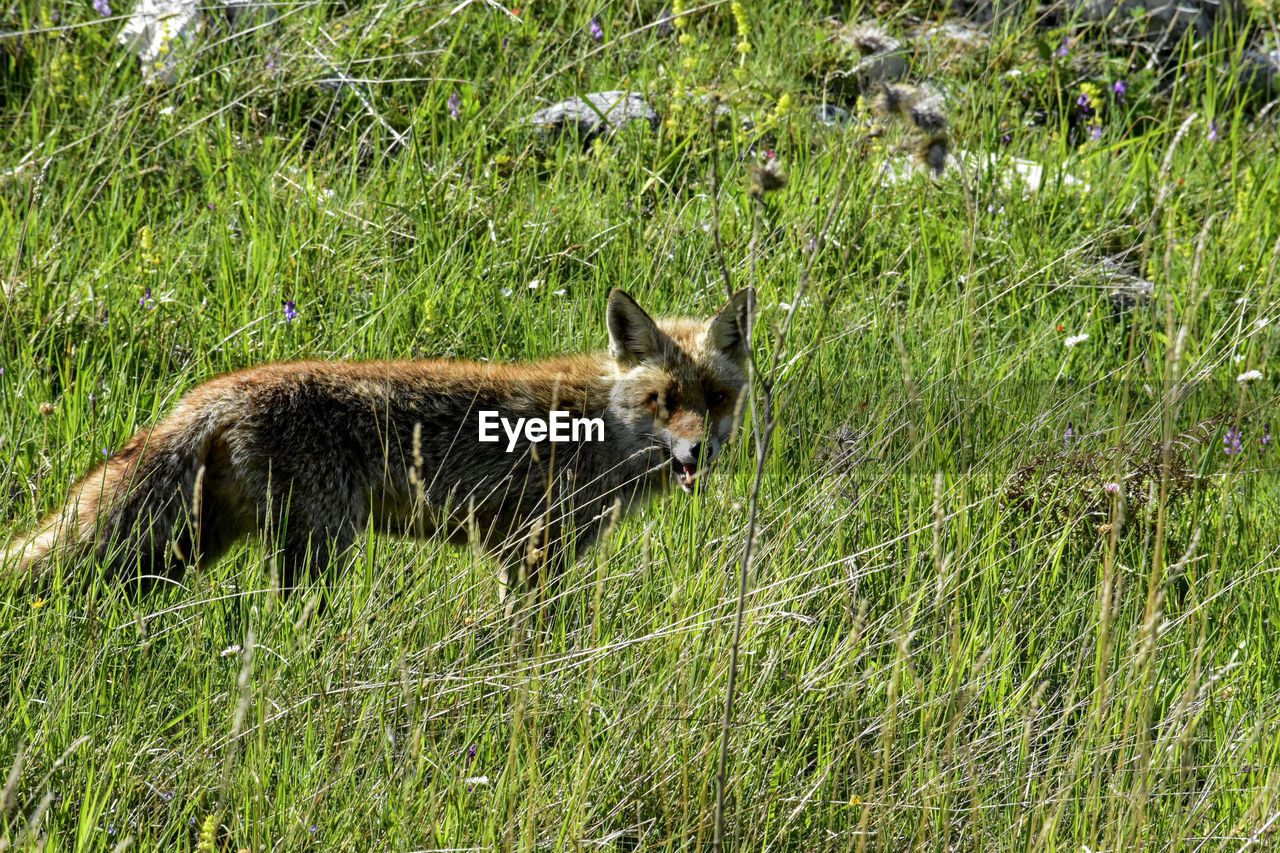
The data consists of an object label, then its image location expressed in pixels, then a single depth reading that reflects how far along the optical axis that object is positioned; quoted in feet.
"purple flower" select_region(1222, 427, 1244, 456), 24.66
